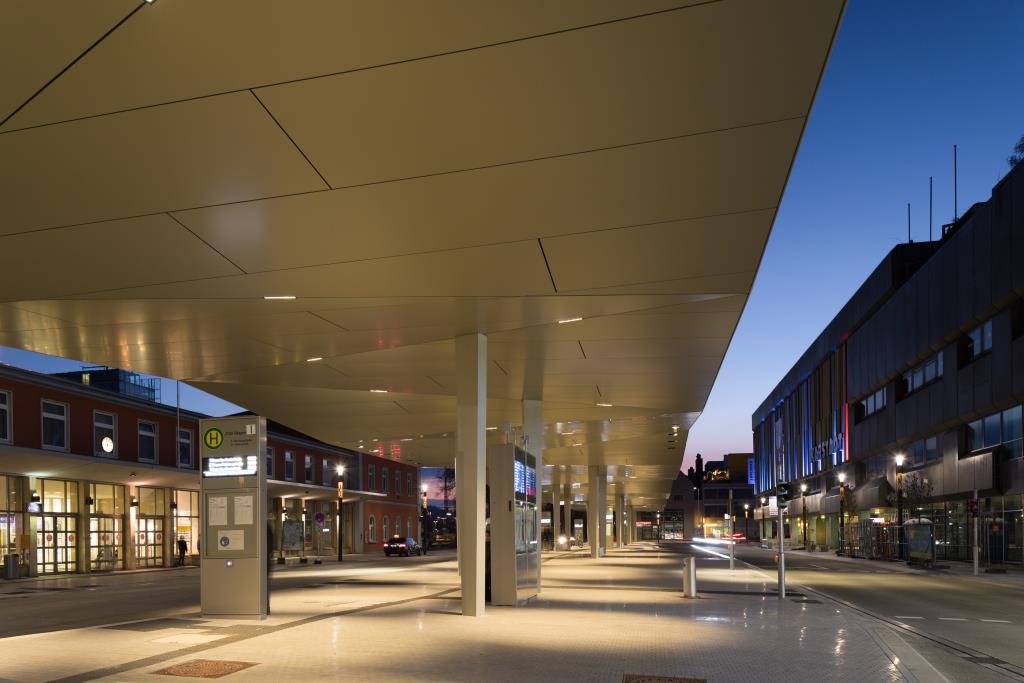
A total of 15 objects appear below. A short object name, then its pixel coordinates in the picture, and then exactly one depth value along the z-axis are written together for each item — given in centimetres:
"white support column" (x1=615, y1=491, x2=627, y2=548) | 7462
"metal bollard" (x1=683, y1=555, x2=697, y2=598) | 2055
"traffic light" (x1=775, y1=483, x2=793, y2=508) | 2178
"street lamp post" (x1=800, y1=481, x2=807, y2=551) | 7829
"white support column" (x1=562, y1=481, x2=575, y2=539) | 6648
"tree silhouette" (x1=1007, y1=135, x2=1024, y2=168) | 5829
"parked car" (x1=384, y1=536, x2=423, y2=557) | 5428
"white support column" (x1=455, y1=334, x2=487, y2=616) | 1583
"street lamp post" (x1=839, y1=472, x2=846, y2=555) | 6400
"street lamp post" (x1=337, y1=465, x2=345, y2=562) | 4545
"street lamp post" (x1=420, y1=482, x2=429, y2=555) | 6131
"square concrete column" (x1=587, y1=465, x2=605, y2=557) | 4906
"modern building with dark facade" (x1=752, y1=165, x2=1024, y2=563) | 3800
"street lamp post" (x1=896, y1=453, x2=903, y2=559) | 4849
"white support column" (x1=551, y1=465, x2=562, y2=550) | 6084
